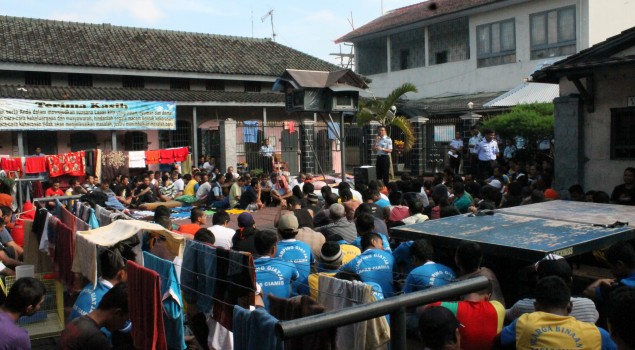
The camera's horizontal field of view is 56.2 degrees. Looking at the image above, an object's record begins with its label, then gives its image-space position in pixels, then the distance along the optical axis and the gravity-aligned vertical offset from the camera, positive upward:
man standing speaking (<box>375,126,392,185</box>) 15.90 -0.28
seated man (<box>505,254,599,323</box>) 3.95 -1.10
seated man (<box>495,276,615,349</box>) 3.31 -1.07
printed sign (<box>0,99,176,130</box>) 19.14 +1.28
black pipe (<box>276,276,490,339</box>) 1.81 -0.53
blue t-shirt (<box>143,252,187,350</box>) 4.77 -1.28
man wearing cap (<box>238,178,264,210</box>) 14.48 -1.22
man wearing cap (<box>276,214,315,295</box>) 5.65 -1.02
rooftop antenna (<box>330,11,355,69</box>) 43.91 +6.76
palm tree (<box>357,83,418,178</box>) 22.11 +1.10
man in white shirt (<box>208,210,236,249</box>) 7.02 -1.00
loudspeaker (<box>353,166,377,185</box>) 15.07 -0.74
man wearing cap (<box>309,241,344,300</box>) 5.68 -1.07
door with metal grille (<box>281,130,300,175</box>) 21.89 -0.11
